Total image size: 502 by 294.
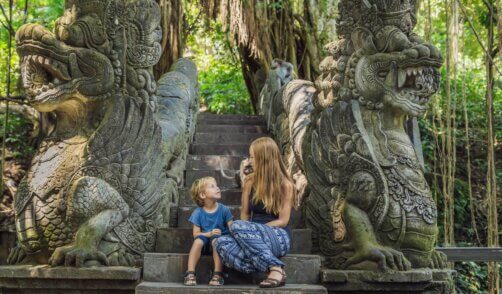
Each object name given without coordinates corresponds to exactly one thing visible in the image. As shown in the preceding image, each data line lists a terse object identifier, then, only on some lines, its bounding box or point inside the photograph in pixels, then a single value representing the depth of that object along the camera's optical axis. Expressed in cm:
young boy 461
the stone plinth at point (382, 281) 450
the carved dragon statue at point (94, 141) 485
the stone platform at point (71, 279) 455
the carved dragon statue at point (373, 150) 477
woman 436
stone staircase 429
